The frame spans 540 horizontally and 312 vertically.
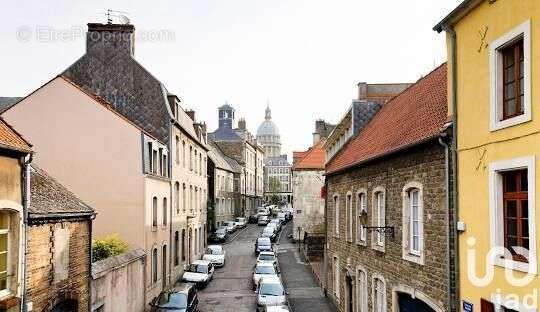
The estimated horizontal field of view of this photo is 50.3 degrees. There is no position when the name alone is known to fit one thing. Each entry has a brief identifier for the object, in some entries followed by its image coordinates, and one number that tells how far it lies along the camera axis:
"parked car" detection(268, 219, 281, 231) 62.73
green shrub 20.48
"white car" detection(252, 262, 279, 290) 30.55
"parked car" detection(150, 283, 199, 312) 21.11
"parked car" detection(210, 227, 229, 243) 52.00
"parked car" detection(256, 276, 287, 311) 24.16
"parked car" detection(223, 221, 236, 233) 58.61
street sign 11.37
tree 132.75
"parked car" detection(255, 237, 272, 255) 43.21
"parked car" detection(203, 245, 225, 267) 38.00
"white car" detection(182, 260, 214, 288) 30.67
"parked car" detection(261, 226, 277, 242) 53.10
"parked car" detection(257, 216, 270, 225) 72.75
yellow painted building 9.34
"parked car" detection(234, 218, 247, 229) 64.68
